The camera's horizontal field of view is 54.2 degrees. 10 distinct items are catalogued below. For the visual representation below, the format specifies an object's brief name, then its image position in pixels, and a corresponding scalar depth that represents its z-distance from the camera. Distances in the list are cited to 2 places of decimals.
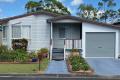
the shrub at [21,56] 9.38
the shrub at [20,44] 11.06
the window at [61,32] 11.63
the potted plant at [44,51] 10.42
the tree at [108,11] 24.63
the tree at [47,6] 24.05
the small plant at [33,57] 9.39
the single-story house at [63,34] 10.96
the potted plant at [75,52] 10.58
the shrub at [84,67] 6.99
